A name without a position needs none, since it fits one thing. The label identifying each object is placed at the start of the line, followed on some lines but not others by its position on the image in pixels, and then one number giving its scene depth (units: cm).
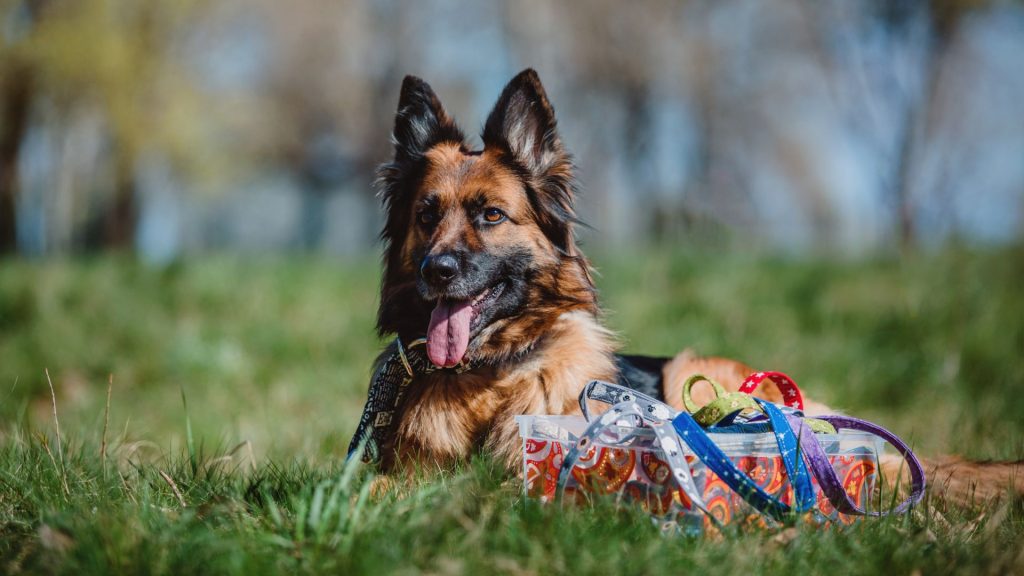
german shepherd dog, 271
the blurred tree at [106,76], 1283
